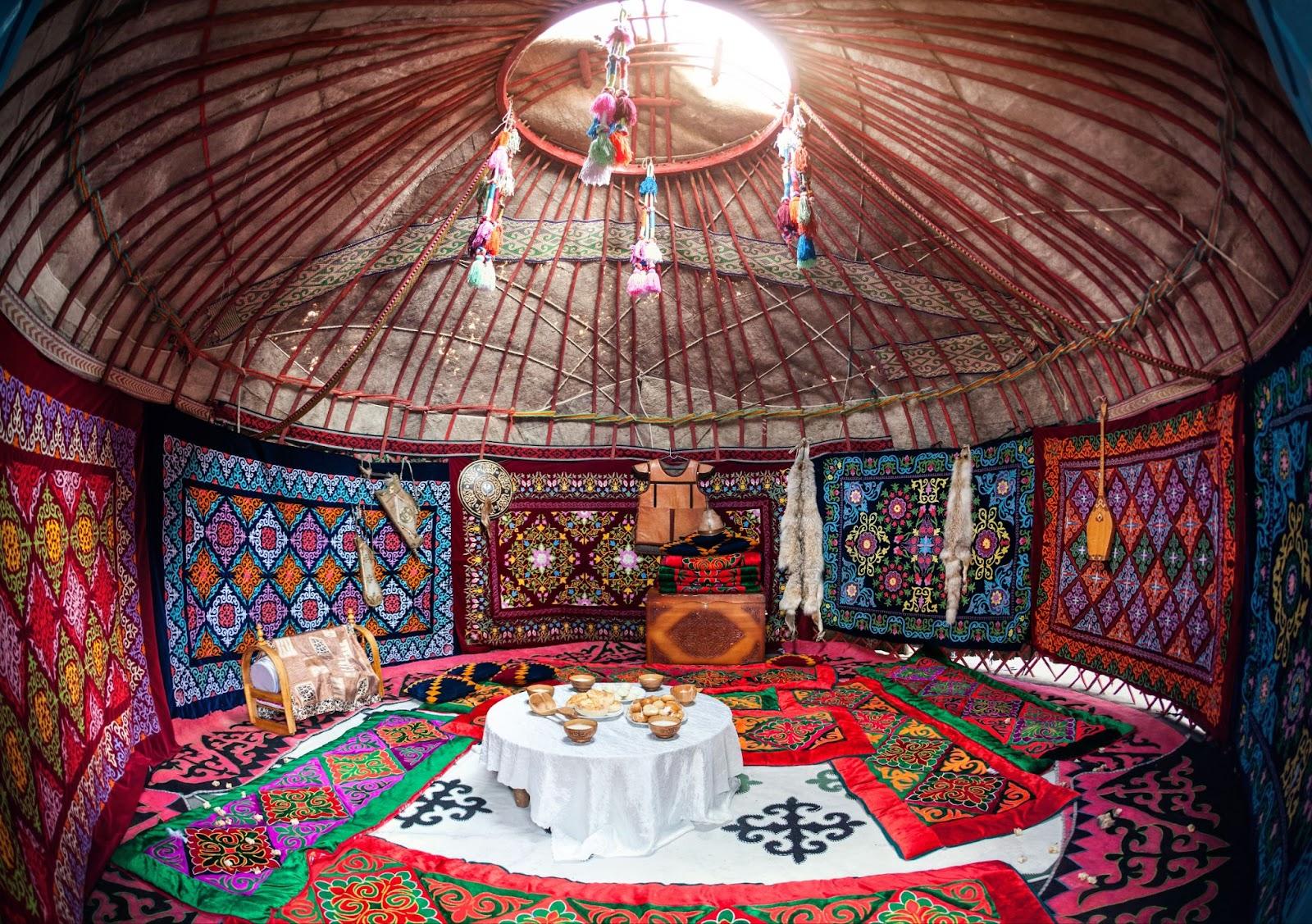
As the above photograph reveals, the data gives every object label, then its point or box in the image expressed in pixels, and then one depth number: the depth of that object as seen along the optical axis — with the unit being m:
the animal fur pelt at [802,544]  6.39
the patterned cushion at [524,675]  5.38
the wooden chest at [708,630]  5.96
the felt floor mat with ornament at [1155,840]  2.59
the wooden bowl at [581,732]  3.24
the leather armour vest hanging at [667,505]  6.52
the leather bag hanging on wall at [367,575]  5.82
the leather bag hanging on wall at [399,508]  6.03
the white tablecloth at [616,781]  3.07
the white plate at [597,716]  3.51
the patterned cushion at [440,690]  5.06
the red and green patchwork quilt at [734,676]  5.26
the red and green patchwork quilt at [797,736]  4.01
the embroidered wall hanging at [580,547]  6.59
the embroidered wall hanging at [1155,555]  3.69
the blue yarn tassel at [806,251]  3.65
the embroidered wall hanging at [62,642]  2.42
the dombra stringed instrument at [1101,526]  4.65
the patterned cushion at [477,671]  5.54
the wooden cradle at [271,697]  4.45
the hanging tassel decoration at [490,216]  3.71
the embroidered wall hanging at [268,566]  4.60
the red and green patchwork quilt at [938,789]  3.19
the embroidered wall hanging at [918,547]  5.52
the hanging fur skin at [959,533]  5.75
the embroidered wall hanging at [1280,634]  2.43
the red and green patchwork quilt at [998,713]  3.97
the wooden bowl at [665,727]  3.27
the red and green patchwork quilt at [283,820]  2.72
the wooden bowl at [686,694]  3.74
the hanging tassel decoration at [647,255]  3.74
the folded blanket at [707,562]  6.27
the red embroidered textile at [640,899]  2.61
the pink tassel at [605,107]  3.18
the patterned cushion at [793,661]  5.87
